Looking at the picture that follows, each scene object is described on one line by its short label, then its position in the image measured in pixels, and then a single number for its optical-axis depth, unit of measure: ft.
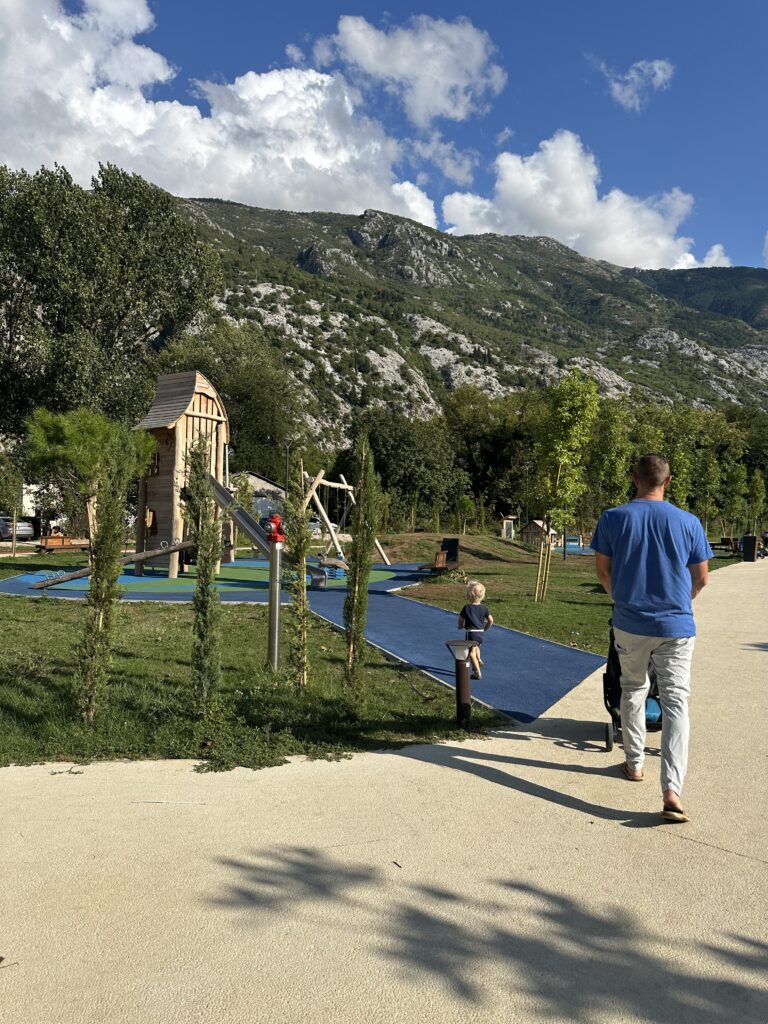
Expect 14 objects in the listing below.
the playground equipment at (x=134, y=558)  28.67
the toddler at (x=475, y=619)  24.56
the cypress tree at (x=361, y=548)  20.16
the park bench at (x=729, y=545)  126.31
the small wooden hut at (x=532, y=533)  136.36
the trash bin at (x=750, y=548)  108.27
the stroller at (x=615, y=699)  17.12
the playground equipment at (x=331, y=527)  58.54
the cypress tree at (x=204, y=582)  17.61
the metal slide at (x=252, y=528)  33.66
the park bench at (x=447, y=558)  67.21
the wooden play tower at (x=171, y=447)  58.39
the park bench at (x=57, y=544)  91.15
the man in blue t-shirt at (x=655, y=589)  13.52
